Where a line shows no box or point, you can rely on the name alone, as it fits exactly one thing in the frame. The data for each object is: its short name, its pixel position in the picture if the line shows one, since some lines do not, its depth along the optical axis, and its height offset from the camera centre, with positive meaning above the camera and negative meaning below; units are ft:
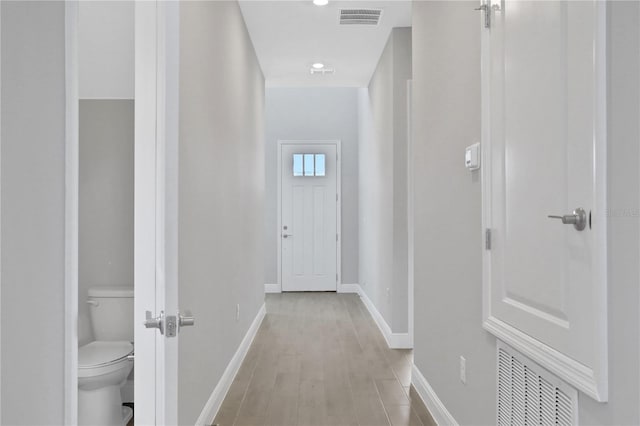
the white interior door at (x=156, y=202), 4.16 +0.15
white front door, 25.07 +0.10
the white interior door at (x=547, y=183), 3.96 +0.35
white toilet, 6.97 -2.10
